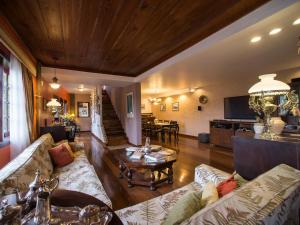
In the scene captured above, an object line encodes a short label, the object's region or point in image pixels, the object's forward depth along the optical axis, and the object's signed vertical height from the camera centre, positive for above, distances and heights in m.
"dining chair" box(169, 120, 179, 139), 6.57 -0.63
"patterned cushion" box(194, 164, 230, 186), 1.52 -0.67
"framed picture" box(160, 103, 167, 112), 9.98 +0.38
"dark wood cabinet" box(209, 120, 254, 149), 4.80 -0.60
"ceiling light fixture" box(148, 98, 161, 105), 10.38 +0.88
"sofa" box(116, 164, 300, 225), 0.60 -0.40
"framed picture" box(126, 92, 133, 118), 5.77 +0.37
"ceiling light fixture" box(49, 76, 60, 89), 3.79 +0.78
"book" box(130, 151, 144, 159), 2.62 -0.73
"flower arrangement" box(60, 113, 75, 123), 6.02 -0.14
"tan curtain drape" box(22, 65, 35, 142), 2.80 +0.36
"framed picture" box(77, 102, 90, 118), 9.94 +0.34
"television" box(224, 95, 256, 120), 5.16 +0.10
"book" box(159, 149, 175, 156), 2.67 -0.71
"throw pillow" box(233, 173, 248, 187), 1.27 -0.59
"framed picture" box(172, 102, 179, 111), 8.84 +0.38
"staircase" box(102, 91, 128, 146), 6.07 -0.54
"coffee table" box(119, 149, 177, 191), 2.41 -0.98
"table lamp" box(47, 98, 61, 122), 5.03 +0.16
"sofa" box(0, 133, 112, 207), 1.26 -0.62
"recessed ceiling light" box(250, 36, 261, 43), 2.40 +1.16
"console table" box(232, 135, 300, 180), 1.31 -0.42
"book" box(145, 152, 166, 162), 2.51 -0.73
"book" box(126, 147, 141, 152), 2.98 -0.71
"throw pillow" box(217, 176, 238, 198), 1.10 -0.56
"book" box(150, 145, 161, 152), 2.95 -0.70
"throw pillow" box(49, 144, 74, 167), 2.47 -0.68
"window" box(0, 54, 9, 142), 2.49 +0.29
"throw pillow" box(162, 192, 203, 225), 0.85 -0.57
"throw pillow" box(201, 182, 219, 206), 0.99 -0.56
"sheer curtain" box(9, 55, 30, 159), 2.51 +0.11
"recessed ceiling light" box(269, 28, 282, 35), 2.20 +1.17
